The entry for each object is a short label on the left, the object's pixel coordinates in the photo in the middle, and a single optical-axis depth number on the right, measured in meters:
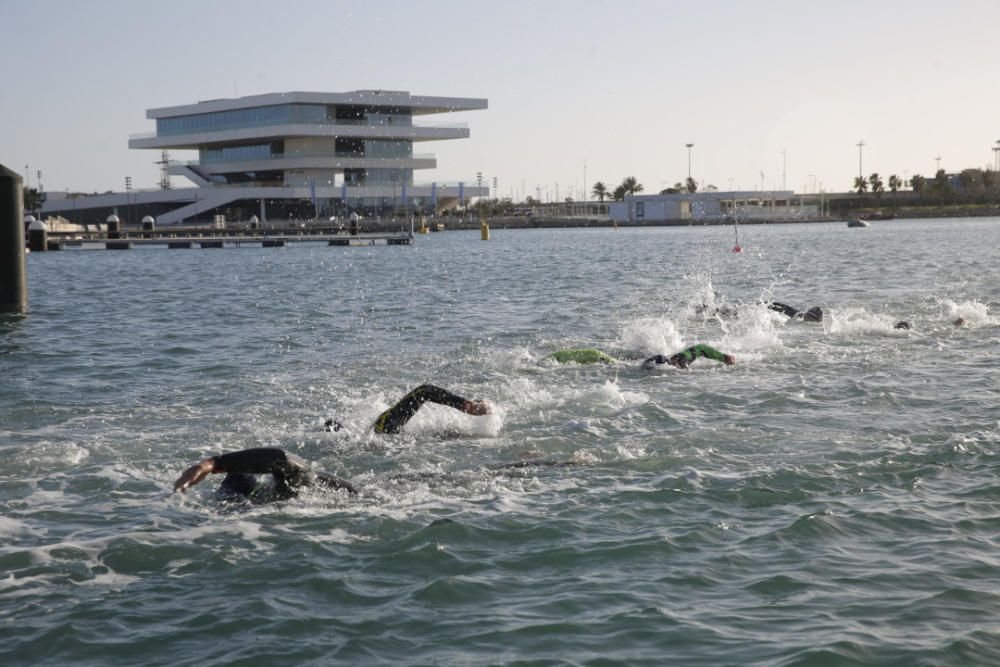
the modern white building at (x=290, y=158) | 124.62
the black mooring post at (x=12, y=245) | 27.48
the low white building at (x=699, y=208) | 172.75
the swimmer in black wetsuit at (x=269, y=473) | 9.45
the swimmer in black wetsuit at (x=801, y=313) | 24.53
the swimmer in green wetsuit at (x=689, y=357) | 17.98
